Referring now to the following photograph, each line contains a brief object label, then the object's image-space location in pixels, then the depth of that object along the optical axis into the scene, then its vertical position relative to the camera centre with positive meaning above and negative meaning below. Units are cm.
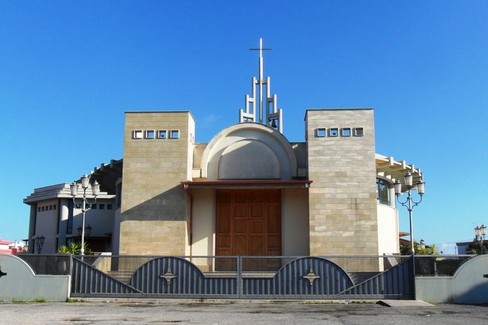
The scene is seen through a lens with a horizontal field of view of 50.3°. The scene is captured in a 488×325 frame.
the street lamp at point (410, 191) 2183 +263
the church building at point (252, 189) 2328 +284
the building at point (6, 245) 7469 +86
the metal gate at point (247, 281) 1594 -91
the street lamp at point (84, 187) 2233 +285
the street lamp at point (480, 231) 3603 +140
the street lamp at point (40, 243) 3360 +51
